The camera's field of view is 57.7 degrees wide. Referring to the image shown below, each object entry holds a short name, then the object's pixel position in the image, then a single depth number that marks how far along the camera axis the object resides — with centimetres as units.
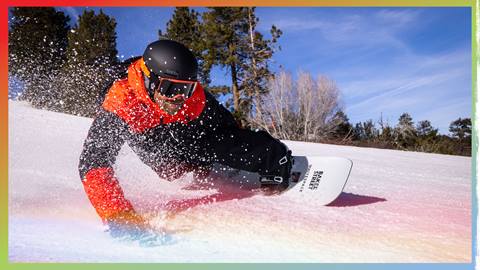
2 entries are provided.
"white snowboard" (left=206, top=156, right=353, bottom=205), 274
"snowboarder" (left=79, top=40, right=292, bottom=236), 215
